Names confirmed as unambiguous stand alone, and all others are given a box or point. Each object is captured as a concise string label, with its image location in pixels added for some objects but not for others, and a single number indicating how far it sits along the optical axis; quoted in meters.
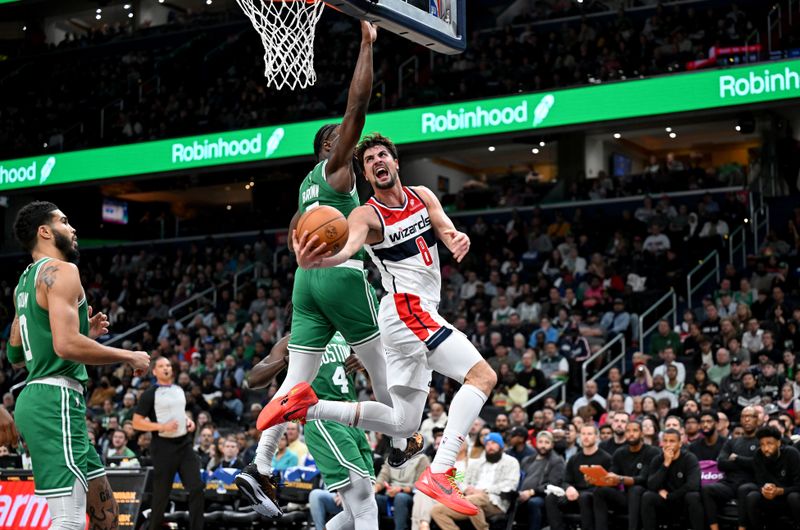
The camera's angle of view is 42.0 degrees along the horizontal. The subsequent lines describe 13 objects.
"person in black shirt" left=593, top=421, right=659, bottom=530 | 12.48
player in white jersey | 6.52
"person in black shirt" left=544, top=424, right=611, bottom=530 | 12.77
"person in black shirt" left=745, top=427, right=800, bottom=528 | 11.67
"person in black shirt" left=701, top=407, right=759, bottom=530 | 12.11
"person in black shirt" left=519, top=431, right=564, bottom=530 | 13.20
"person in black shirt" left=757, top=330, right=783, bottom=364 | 15.38
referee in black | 11.67
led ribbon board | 18.73
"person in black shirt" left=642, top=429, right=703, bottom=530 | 12.18
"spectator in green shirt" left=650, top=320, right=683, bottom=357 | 17.30
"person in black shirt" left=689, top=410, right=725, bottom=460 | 12.77
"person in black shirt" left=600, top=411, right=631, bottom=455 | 13.25
